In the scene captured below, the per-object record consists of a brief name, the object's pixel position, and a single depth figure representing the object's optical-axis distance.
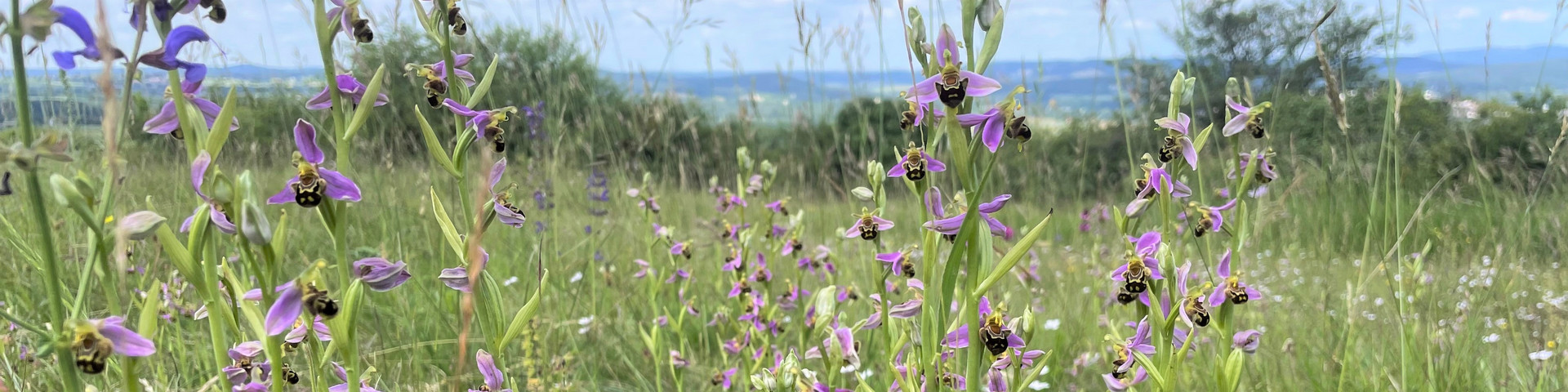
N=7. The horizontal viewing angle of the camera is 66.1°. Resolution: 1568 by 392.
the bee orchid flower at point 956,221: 0.41
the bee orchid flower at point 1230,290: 0.48
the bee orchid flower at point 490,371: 0.43
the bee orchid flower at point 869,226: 0.50
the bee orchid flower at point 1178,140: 0.48
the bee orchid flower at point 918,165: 0.41
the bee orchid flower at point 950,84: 0.38
